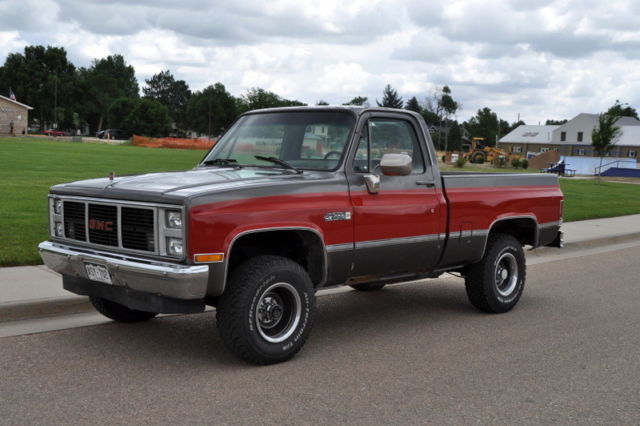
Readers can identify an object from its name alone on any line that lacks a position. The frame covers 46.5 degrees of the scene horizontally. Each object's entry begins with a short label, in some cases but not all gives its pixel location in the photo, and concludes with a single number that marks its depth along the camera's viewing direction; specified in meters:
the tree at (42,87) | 126.25
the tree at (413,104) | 102.54
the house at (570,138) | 98.56
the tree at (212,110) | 133.88
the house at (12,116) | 94.12
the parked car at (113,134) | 115.44
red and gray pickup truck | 5.09
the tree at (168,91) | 178.12
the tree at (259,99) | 118.04
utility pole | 120.31
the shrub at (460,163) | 58.31
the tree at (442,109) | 94.08
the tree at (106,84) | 146.12
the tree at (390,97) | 89.81
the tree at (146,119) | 123.24
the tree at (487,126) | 146.38
